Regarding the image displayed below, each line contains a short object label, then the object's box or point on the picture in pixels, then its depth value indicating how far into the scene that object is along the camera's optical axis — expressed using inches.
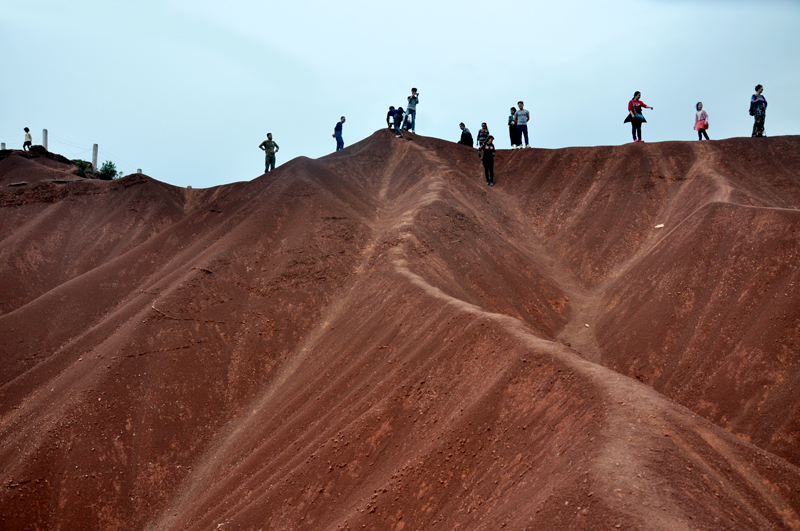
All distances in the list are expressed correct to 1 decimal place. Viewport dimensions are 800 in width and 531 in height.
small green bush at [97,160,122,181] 1465.8
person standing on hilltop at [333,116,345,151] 1198.9
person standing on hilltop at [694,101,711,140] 1015.6
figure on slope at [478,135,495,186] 1074.1
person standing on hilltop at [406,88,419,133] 1187.9
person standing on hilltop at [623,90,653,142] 979.9
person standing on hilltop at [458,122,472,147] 1284.4
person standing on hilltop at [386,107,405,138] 1257.4
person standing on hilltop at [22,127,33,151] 1419.8
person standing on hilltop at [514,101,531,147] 1104.8
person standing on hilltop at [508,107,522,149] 1130.7
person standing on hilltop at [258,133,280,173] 1100.5
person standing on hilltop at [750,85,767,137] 949.8
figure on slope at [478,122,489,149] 1131.3
